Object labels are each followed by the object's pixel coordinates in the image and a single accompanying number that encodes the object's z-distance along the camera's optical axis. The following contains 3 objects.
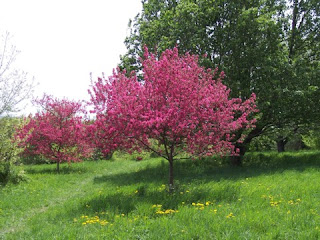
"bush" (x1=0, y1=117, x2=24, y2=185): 12.54
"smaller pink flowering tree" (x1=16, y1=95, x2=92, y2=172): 16.75
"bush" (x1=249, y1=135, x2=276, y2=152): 26.07
